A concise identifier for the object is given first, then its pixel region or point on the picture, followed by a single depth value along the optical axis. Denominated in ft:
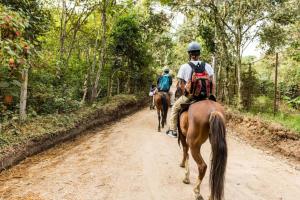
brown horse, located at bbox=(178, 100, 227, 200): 17.87
